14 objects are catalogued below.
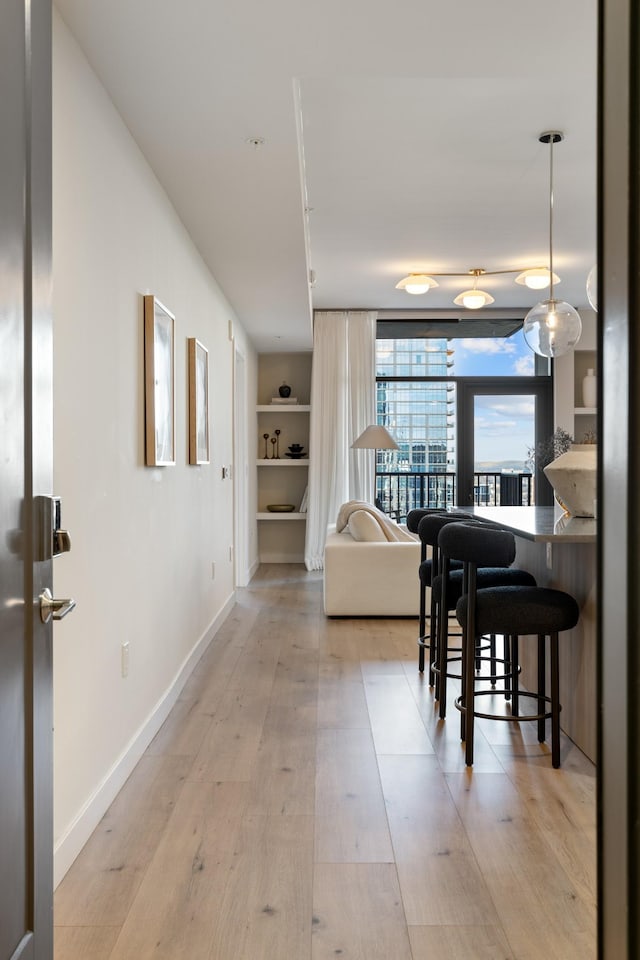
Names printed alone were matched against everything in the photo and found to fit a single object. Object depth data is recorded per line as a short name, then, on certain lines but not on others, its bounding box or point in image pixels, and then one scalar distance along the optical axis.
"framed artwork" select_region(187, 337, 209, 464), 4.36
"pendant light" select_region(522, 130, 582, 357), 4.50
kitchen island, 2.91
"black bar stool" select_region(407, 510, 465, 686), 3.90
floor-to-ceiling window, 8.64
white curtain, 8.43
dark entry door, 1.17
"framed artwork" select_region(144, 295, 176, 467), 3.20
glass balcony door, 8.62
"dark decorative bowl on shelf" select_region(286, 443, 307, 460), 8.80
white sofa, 5.75
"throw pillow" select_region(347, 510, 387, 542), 5.86
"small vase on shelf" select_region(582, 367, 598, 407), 7.97
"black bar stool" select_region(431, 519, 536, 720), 3.47
